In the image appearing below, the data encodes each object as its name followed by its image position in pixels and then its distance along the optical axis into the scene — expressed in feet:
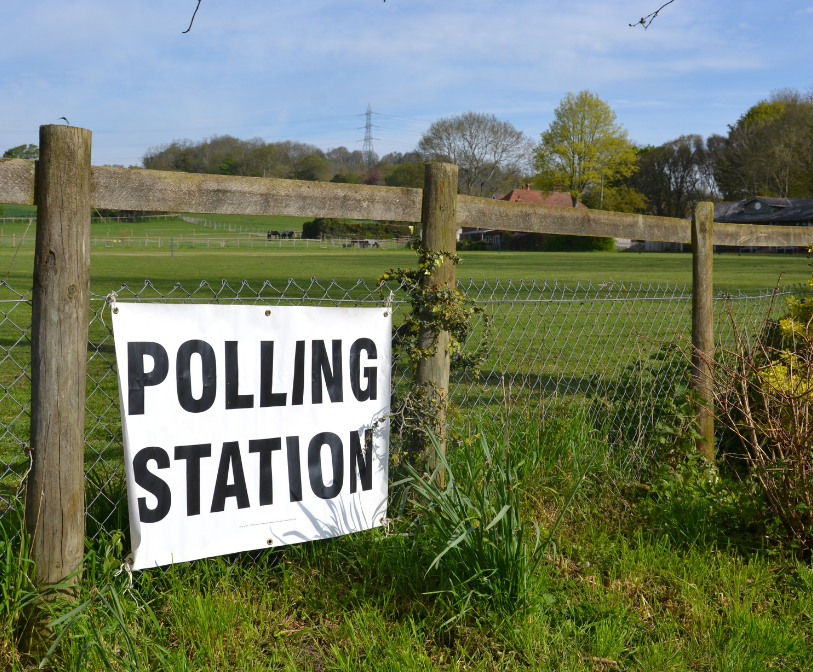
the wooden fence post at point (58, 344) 7.26
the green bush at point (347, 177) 259.60
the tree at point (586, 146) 228.84
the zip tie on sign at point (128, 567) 7.63
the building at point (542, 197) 244.22
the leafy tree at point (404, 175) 233.76
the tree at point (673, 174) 252.62
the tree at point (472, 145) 234.17
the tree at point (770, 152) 199.93
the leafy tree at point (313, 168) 248.11
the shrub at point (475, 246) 200.03
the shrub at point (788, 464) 10.23
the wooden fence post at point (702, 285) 14.58
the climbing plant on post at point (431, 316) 9.87
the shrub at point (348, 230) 190.58
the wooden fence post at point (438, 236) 9.96
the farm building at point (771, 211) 187.36
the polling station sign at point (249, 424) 7.72
